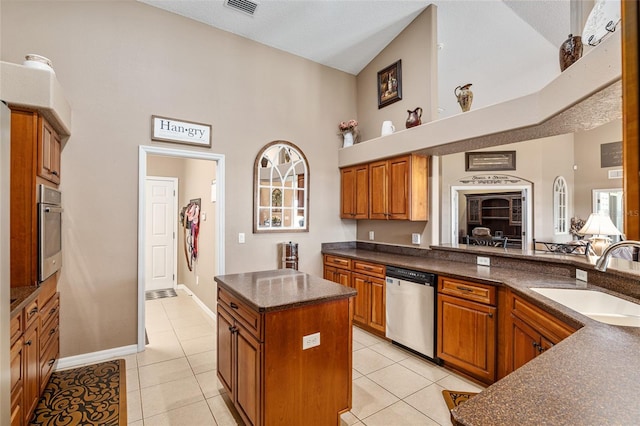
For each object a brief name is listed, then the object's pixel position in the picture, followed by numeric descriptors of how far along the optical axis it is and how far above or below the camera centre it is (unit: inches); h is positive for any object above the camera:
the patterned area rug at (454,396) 91.1 -56.5
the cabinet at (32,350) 69.1 -37.0
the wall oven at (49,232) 88.2 -5.6
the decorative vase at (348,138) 181.5 +45.1
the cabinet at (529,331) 68.6 -29.7
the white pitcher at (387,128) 156.0 +44.1
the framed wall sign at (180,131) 130.4 +36.9
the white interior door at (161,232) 219.3 -13.3
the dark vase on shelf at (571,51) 82.0 +44.5
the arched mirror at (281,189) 158.2 +13.5
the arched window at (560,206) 249.9 +6.1
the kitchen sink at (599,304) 70.5 -23.0
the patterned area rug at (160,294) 207.2 -56.4
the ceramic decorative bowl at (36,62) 89.0 +44.9
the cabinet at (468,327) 98.6 -39.0
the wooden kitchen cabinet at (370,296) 136.6 -38.1
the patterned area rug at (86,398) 83.7 -56.5
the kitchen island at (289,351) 68.3 -33.3
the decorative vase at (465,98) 123.6 +47.4
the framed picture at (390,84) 158.2 +69.9
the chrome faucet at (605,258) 51.3 -8.0
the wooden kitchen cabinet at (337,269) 157.2 -29.8
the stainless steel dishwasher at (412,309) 115.7 -38.4
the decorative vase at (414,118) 140.3 +44.3
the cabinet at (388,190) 140.6 +12.4
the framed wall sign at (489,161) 254.7 +44.9
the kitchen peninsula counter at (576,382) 31.0 -20.9
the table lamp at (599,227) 135.8 -5.9
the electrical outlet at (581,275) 91.8 -18.7
